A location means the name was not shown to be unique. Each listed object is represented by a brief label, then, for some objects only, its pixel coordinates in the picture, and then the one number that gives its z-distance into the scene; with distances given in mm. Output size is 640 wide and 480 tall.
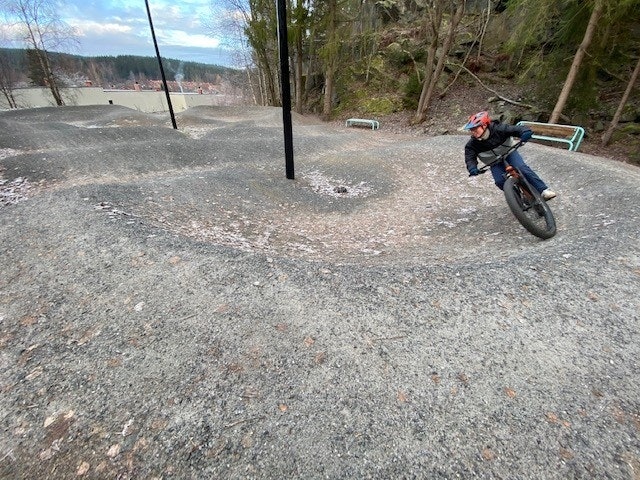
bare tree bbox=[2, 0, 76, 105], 22859
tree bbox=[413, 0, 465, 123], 13742
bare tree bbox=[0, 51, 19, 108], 30061
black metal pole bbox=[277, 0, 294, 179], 6797
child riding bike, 4992
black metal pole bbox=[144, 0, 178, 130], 12450
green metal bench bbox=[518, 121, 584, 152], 10164
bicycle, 4730
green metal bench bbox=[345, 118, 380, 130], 17672
